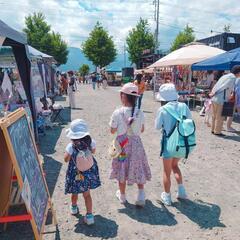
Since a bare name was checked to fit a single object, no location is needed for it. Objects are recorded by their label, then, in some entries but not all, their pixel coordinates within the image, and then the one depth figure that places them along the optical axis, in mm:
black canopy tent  5011
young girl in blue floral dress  2696
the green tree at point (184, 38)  37615
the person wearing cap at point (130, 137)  3035
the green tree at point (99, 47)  37304
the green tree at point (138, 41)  35221
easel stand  2138
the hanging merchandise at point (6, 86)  5127
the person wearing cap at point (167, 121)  3068
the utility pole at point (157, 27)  34357
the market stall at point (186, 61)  10878
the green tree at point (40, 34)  33431
